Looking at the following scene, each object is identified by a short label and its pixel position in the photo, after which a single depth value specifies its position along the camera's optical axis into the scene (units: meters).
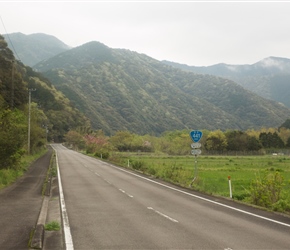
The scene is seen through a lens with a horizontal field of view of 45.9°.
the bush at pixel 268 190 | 13.29
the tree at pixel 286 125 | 179.68
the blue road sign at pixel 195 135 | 20.18
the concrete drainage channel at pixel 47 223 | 7.48
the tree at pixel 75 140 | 122.70
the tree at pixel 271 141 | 125.69
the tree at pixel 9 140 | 21.72
